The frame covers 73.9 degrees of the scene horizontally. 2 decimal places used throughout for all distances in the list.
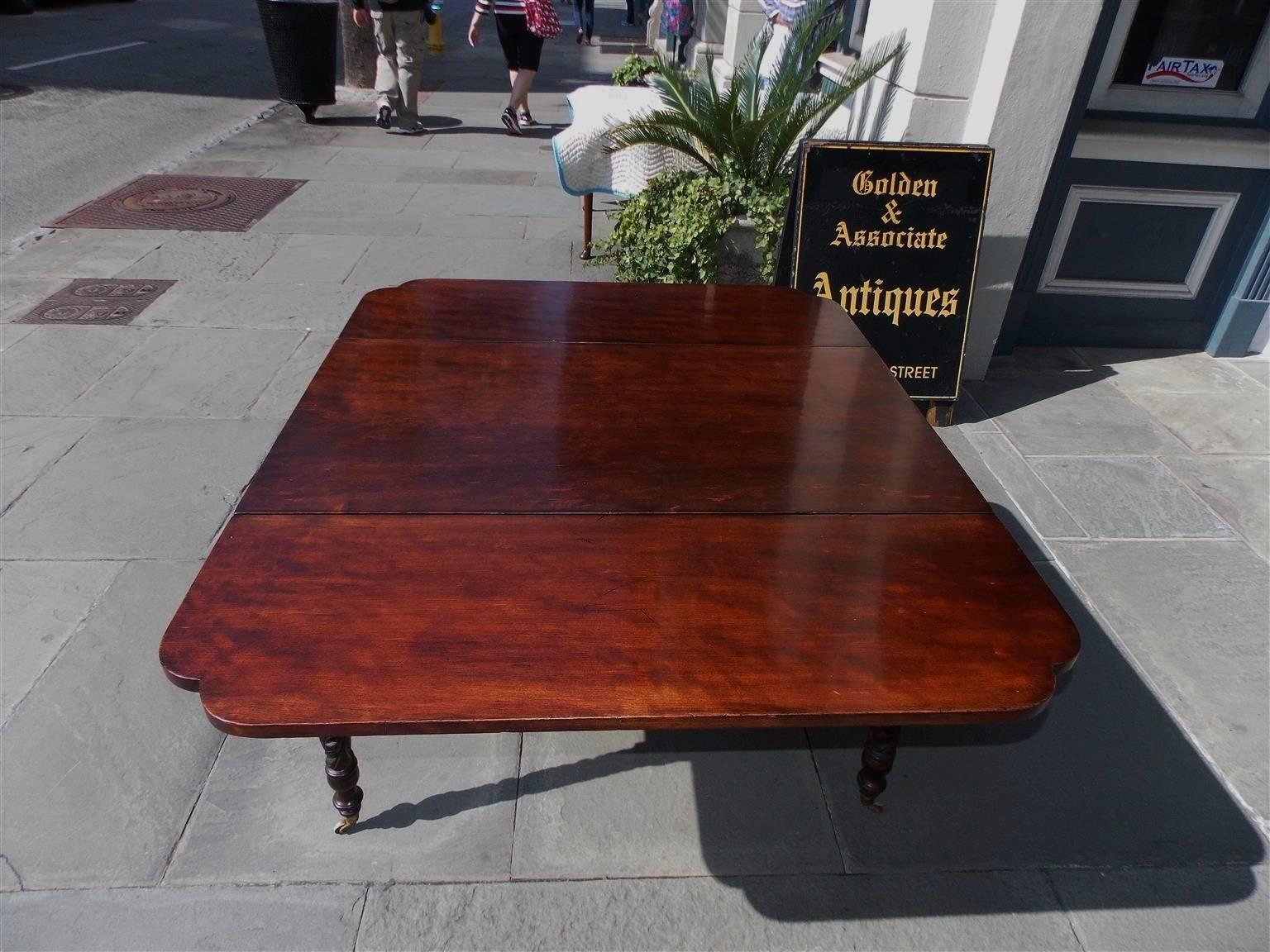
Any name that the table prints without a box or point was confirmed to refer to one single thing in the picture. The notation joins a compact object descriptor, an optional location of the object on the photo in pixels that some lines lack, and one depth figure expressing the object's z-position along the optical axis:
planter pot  4.23
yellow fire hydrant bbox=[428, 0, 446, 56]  13.92
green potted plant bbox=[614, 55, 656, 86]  8.86
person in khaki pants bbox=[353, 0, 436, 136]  8.35
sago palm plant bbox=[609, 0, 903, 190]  4.18
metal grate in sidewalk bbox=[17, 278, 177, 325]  4.61
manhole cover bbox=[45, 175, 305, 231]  6.04
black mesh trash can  8.33
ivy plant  4.11
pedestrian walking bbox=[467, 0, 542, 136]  8.21
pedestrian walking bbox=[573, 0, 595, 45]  16.72
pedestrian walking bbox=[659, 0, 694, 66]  10.01
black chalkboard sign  3.77
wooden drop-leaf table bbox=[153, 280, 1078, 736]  1.35
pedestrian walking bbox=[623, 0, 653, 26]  20.11
